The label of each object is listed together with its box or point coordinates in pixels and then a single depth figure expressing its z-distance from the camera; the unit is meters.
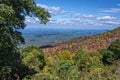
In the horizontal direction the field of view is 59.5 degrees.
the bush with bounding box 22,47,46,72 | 20.55
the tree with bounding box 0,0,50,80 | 6.75
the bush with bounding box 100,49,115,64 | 31.28
